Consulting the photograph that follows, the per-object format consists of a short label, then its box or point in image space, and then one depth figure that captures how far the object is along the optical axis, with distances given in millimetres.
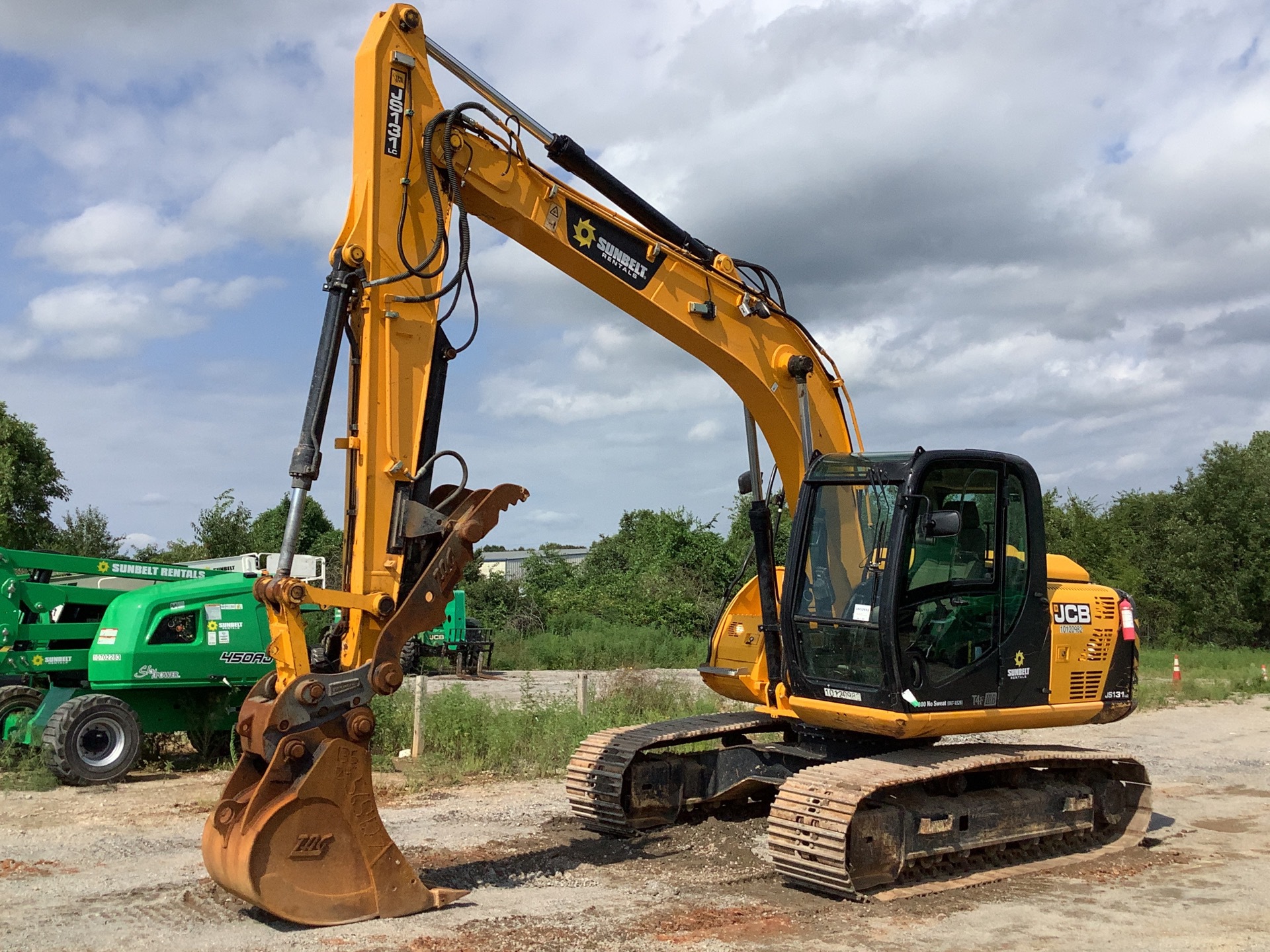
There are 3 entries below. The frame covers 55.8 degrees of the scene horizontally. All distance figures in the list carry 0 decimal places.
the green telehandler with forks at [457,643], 26469
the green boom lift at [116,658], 11852
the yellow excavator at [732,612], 6223
